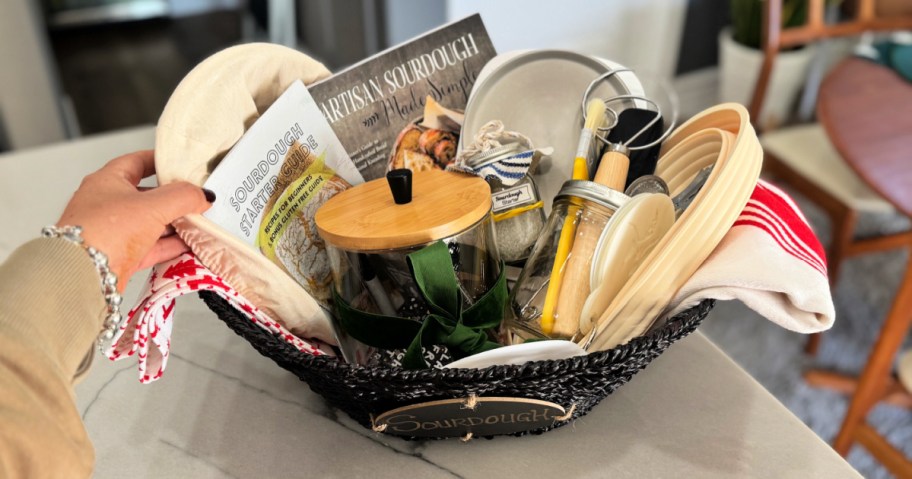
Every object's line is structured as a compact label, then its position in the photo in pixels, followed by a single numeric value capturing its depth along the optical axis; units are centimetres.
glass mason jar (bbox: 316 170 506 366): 49
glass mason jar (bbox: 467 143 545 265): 58
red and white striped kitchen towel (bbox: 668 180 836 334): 46
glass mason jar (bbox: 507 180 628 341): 52
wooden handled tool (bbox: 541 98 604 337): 52
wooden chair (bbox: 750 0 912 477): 116
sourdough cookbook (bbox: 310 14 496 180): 64
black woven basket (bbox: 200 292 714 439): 44
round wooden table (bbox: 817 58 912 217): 108
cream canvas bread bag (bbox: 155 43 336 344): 50
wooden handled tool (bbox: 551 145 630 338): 52
